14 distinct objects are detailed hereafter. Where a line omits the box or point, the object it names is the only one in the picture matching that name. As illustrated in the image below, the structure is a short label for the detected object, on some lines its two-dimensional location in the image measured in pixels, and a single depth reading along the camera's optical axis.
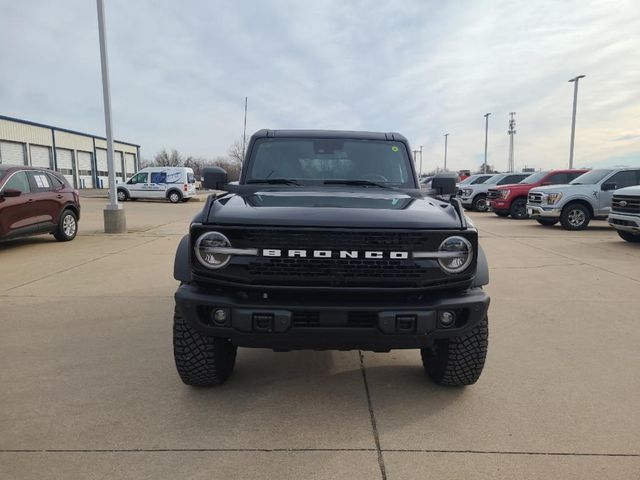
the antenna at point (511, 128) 62.75
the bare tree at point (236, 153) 44.75
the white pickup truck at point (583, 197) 12.59
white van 26.23
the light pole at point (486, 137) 55.58
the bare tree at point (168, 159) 91.06
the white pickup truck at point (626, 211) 9.28
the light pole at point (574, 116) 33.08
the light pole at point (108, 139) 11.48
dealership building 41.59
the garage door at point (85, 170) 52.19
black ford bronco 2.55
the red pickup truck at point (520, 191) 15.73
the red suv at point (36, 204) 8.48
